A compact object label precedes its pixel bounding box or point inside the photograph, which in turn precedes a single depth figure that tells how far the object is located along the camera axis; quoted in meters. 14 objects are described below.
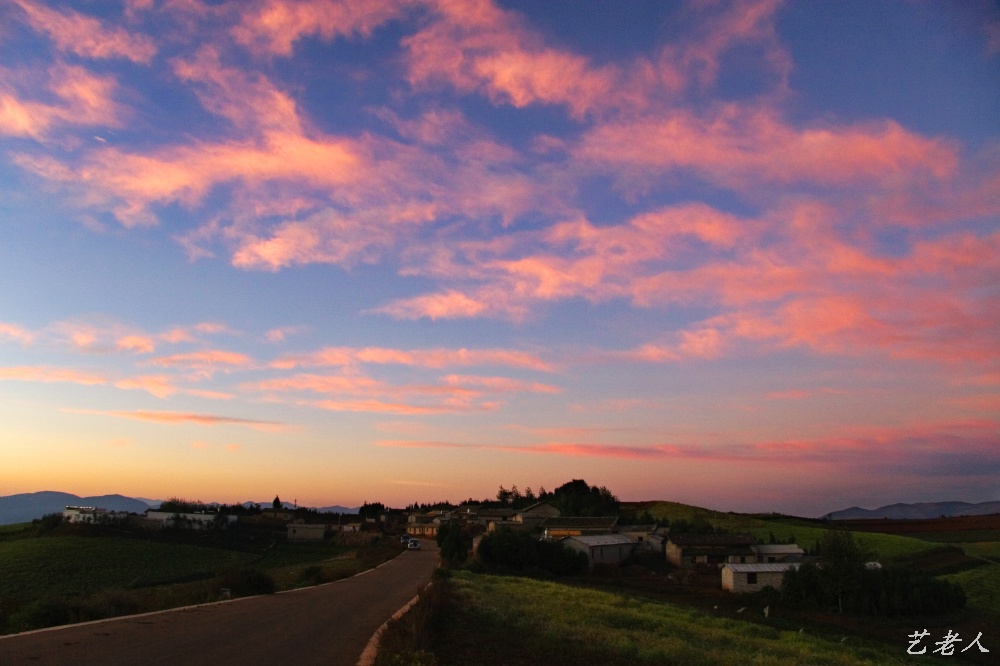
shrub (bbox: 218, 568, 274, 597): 28.36
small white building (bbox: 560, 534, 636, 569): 70.75
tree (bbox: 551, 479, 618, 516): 124.88
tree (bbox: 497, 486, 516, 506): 177.00
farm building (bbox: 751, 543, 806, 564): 70.50
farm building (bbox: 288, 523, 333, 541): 112.94
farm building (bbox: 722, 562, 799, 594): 53.78
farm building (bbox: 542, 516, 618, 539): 89.44
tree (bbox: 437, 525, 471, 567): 66.19
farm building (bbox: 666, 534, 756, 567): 72.06
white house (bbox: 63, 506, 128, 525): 104.24
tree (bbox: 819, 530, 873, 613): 48.69
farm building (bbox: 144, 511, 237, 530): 108.86
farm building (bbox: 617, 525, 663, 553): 79.75
